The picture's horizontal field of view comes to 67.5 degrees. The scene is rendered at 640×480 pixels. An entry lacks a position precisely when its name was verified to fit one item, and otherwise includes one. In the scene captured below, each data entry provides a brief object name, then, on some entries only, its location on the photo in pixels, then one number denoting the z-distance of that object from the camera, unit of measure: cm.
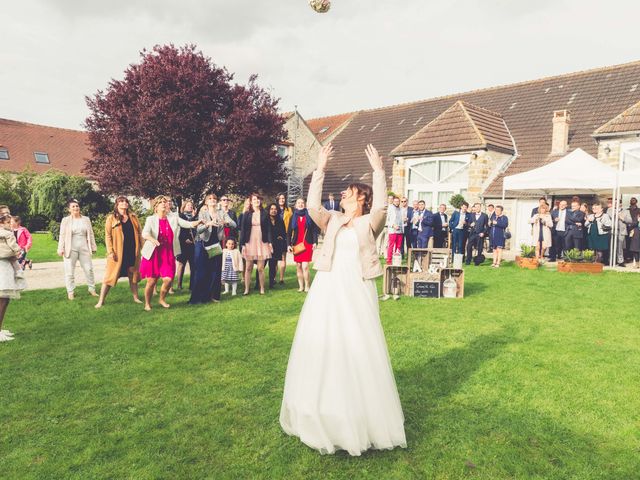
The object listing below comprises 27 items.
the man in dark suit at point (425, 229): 1584
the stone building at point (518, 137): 2081
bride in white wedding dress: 371
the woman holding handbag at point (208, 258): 942
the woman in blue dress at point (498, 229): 1592
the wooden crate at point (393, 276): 1011
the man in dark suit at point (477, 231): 1608
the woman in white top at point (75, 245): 974
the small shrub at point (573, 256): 1377
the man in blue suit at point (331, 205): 1524
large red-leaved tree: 2288
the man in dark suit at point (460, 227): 1644
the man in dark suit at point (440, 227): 1641
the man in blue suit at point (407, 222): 1596
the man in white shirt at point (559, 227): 1562
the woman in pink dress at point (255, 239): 1055
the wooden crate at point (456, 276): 1016
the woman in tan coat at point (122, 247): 905
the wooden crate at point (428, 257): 1081
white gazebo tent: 1466
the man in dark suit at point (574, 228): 1517
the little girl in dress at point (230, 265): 1046
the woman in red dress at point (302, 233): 1073
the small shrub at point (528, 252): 1505
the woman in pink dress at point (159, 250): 866
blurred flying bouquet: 623
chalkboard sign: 1018
